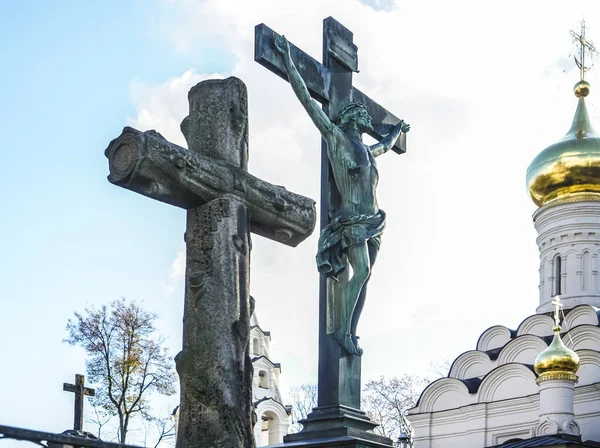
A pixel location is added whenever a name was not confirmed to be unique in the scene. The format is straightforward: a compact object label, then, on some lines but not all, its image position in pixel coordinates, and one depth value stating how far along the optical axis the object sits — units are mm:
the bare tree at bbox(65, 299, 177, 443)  18547
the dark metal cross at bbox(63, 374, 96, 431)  13852
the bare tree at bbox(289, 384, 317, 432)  38562
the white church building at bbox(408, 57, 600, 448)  27844
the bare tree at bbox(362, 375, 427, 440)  37438
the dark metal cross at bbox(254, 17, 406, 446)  6762
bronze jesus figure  7086
